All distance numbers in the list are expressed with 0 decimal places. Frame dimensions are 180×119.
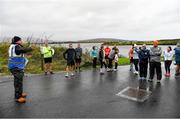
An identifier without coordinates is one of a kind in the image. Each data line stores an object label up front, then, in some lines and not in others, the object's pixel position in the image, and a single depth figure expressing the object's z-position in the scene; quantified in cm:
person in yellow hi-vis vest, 759
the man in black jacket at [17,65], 418
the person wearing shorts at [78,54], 822
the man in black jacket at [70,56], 694
